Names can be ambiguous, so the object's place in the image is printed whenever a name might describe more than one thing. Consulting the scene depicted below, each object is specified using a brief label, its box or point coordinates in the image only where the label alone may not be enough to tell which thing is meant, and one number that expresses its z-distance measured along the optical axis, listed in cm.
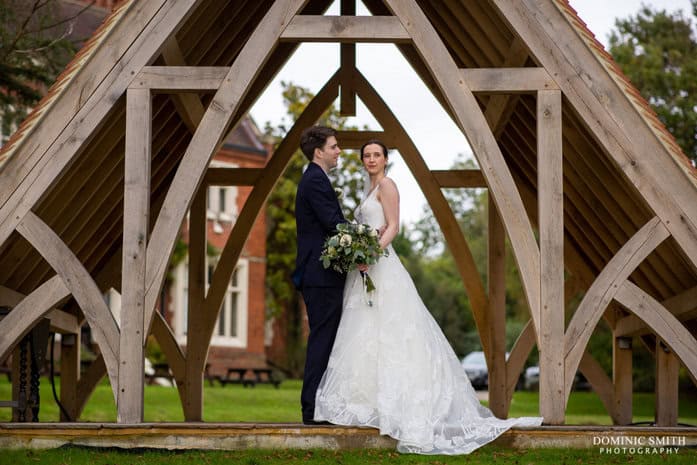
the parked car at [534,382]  3384
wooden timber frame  812
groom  809
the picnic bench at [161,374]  2250
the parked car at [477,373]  3253
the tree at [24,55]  1339
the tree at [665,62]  2341
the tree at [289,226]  2897
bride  773
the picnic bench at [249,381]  2486
